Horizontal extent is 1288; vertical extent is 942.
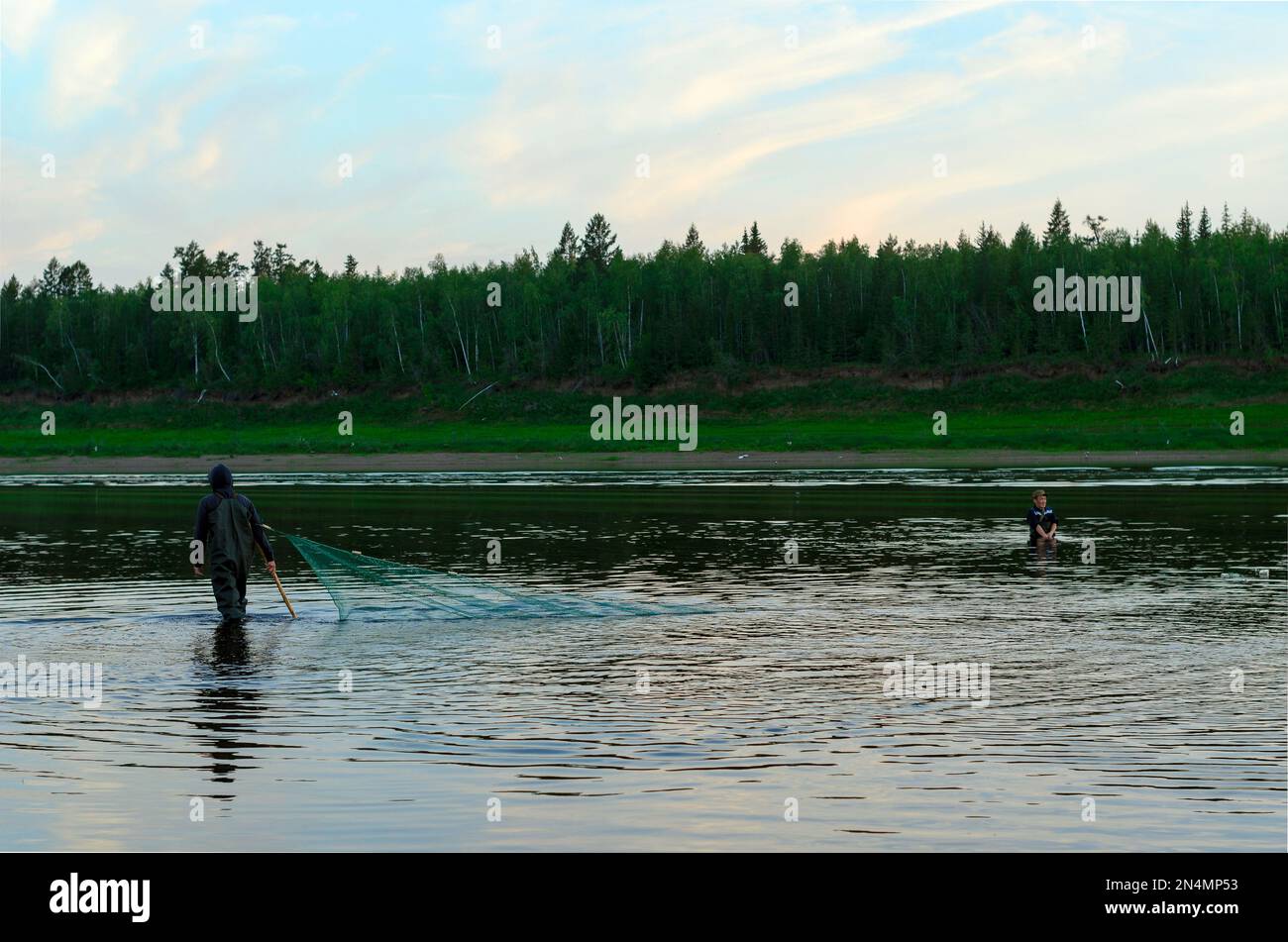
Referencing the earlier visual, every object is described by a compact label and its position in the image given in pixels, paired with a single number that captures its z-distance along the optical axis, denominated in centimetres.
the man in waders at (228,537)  2078
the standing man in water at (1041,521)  3197
